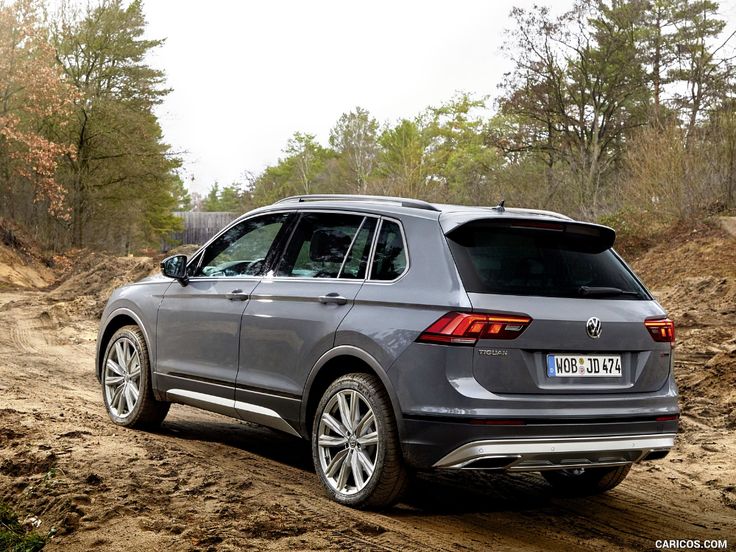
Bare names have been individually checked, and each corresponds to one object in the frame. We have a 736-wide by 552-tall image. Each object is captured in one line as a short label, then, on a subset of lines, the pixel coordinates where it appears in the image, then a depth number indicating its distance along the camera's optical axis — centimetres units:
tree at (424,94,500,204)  6222
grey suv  471
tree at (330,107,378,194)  8362
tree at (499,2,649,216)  3553
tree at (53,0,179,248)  3922
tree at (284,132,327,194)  8944
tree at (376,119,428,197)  6488
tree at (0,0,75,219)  3331
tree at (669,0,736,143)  3143
